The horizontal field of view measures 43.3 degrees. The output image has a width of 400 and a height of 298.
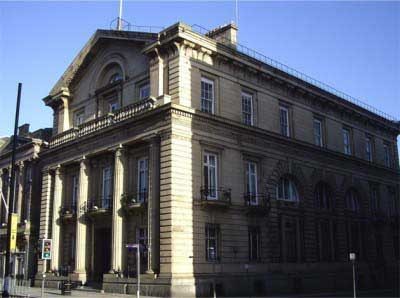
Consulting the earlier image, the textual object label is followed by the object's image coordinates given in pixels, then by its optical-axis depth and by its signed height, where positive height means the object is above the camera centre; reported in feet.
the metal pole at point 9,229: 79.77 +3.66
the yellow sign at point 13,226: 87.61 +4.32
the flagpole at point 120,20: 131.03 +59.00
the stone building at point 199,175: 102.12 +17.78
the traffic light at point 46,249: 78.33 +0.33
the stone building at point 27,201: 146.82 +15.09
